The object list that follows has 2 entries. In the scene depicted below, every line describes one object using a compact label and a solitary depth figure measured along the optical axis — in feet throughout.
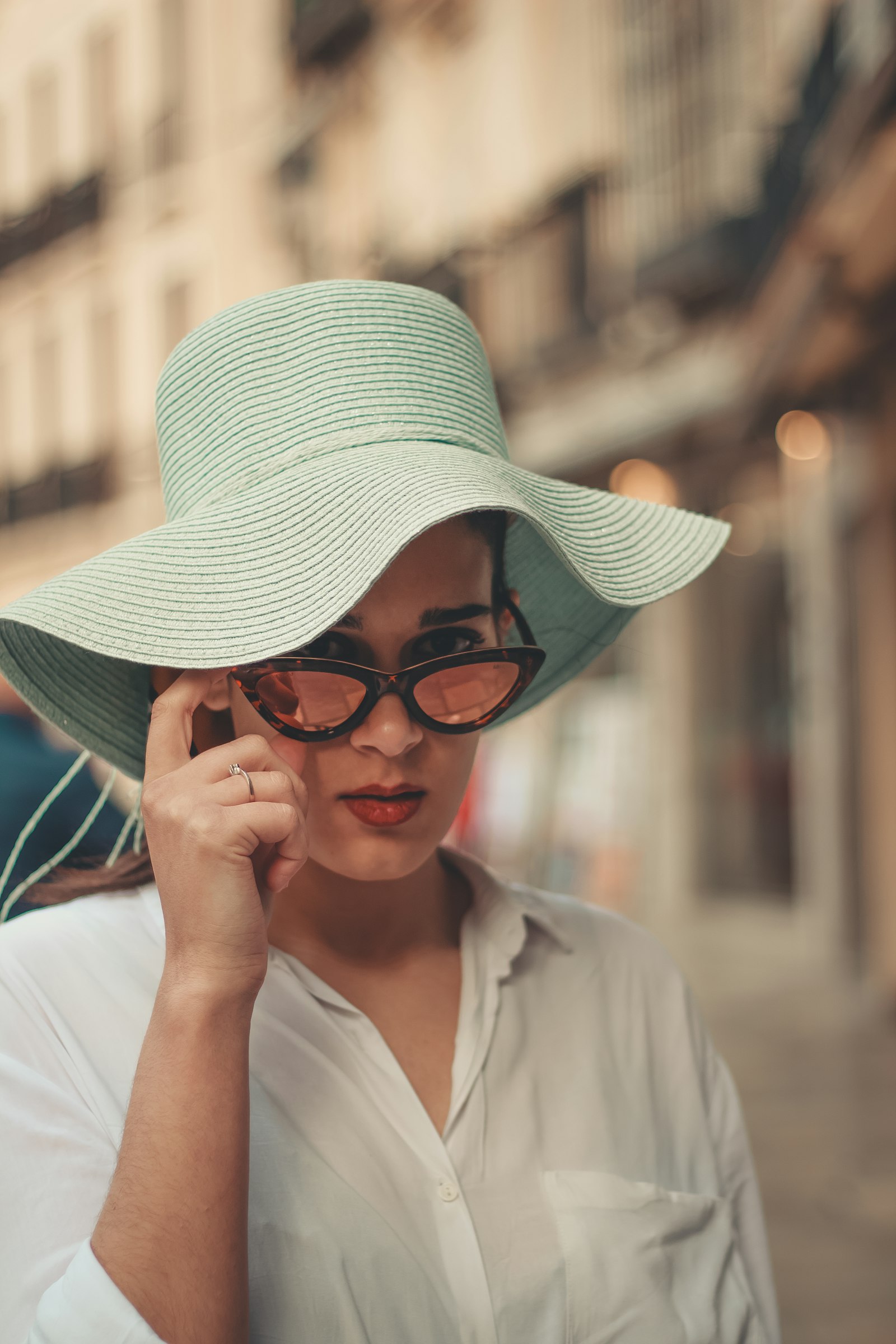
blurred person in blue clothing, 8.75
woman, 3.61
